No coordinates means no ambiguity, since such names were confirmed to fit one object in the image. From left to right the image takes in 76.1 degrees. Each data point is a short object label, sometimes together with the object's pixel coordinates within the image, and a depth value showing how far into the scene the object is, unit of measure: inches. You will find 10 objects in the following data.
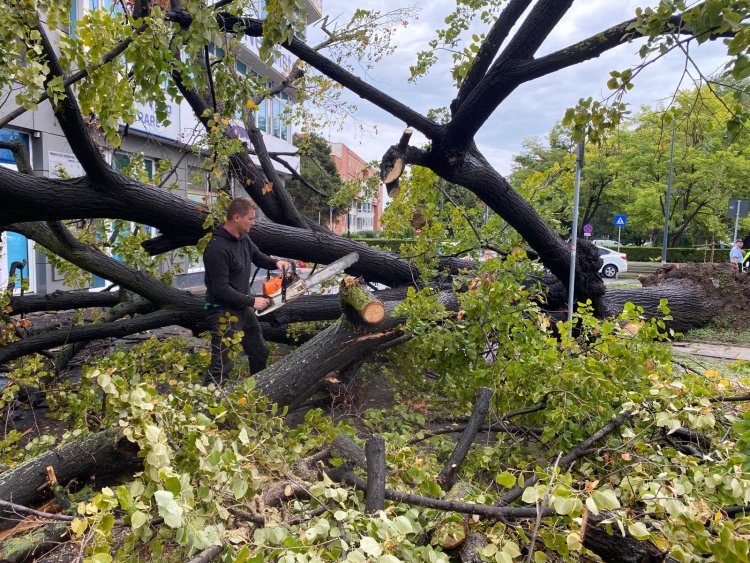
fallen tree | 49.0
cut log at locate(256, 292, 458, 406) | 122.6
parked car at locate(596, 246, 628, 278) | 858.1
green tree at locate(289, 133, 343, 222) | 1123.5
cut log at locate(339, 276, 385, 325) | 118.3
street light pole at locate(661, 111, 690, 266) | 818.8
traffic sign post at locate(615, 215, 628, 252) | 953.3
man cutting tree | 144.4
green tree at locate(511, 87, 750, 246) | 954.7
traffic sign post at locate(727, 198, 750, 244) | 549.6
